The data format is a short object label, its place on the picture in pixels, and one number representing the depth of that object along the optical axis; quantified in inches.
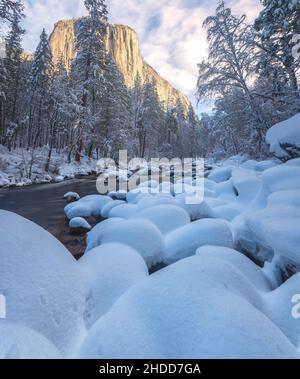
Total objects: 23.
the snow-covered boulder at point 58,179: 553.6
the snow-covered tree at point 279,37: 316.8
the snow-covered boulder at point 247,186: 201.0
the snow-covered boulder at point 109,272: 73.7
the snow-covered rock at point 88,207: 245.4
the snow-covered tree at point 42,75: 877.8
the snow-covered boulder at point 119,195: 335.6
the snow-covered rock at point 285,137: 237.5
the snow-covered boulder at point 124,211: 193.3
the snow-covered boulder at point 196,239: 120.7
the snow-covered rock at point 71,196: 346.1
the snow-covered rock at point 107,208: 240.0
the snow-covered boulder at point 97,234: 138.3
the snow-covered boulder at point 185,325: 47.9
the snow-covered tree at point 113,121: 922.1
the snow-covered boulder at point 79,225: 209.2
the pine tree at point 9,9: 321.4
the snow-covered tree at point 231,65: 417.4
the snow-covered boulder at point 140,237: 118.8
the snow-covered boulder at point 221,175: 348.8
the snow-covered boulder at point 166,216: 150.4
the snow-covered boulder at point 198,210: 187.8
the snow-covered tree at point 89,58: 707.4
